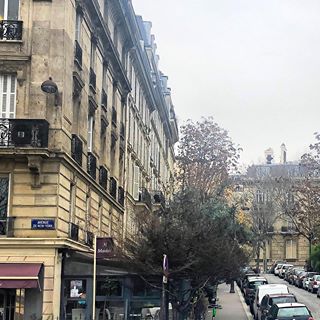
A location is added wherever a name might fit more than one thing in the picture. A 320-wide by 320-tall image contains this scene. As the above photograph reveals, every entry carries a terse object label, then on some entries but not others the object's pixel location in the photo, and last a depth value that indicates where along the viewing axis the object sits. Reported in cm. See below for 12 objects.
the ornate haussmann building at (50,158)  2038
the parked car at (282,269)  6894
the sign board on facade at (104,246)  1791
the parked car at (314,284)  4881
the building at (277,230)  8214
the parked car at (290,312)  2458
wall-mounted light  2041
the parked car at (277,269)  7281
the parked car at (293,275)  5832
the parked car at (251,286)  4141
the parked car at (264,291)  3419
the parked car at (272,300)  2895
